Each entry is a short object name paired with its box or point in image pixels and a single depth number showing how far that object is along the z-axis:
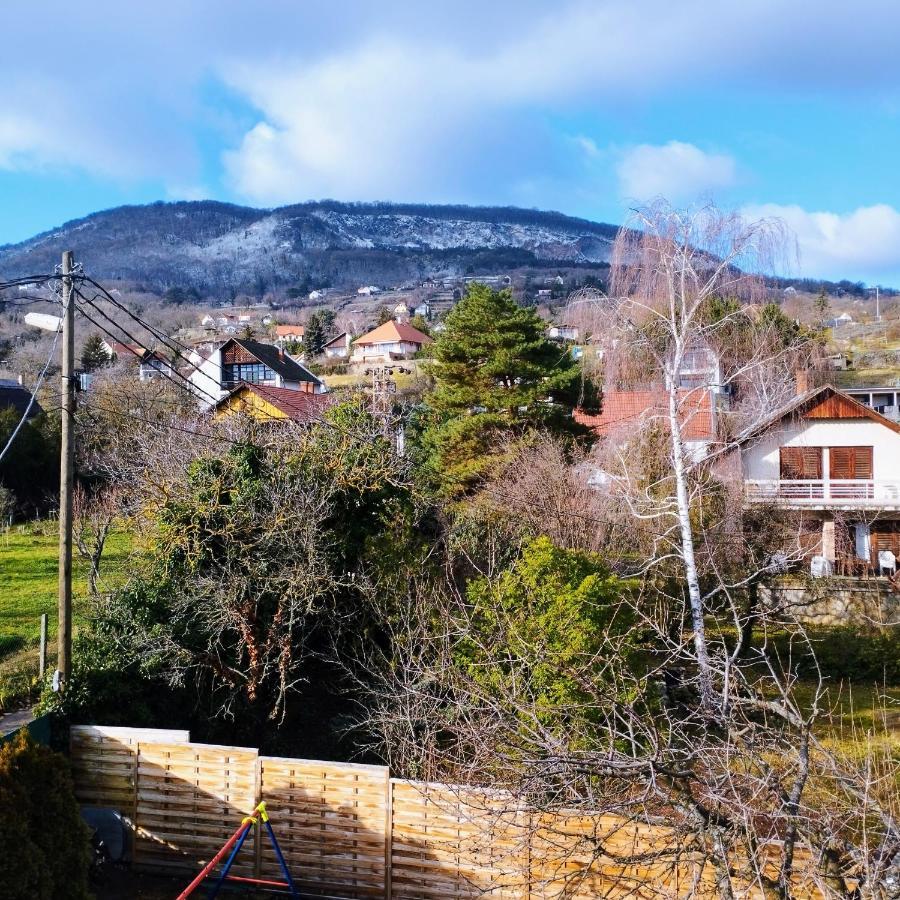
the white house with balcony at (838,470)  24.25
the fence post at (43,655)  13.01
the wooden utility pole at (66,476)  9.88
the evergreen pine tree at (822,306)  59.91
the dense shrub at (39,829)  7.11
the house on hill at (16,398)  38.80
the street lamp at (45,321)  10.49
